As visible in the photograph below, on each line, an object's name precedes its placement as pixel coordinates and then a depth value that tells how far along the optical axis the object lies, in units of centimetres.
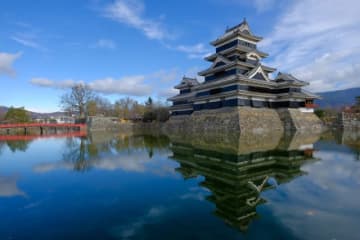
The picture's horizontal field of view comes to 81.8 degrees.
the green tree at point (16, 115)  5161
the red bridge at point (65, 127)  3917
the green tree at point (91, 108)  5110
